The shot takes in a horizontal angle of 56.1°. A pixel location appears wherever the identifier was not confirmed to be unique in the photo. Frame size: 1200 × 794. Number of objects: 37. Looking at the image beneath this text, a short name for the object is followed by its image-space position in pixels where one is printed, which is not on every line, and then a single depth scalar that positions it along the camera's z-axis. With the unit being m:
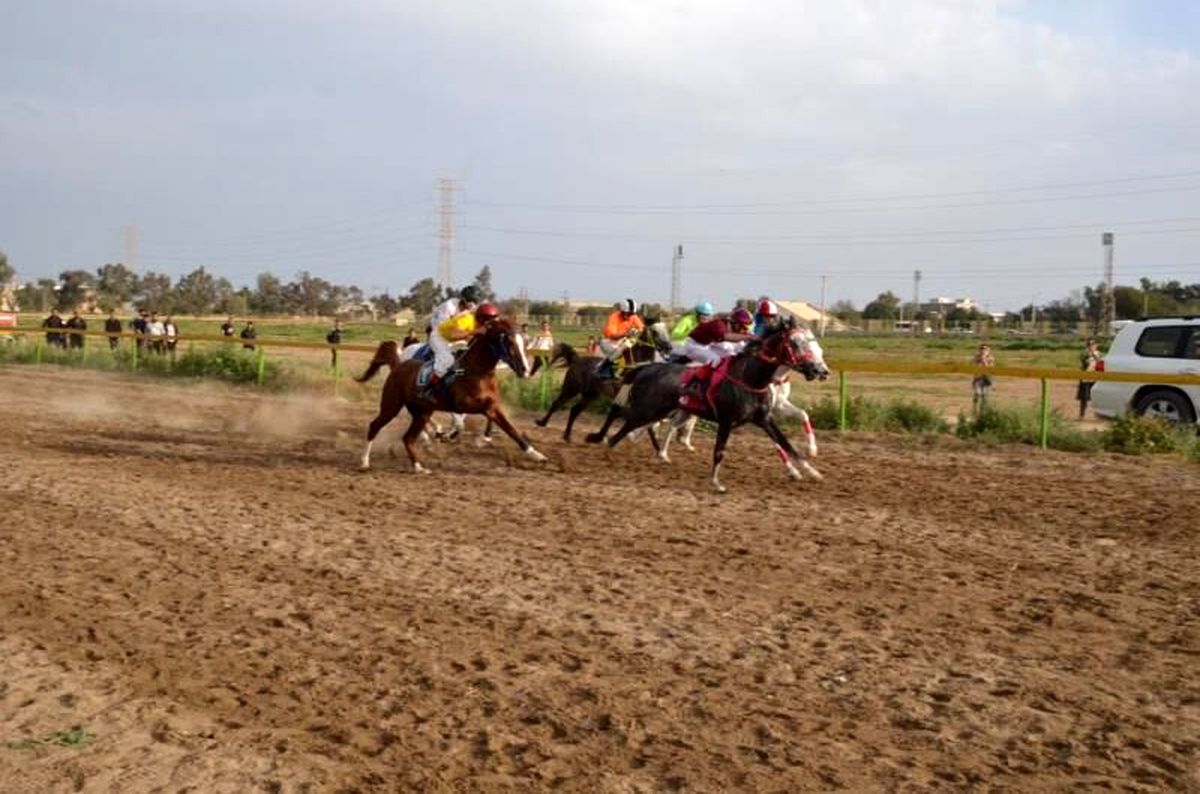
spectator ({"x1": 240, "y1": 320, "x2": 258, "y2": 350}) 33.56
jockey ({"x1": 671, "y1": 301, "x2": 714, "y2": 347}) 15.84
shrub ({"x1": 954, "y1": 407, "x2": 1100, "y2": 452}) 16.64
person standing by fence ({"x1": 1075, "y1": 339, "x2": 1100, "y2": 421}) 21.86
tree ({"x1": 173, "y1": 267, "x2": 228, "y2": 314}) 105.06
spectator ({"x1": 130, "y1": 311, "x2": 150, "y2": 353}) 32.20
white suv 17.22
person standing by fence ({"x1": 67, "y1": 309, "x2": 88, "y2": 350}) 34.84
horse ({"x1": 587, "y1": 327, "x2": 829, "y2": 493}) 13.02
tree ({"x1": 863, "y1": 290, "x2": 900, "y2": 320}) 102.56
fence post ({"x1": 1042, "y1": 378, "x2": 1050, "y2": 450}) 16.14
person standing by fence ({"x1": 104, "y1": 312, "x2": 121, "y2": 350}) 32.87
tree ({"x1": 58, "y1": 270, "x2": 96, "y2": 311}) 98.62
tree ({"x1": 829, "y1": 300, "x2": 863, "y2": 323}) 97.19
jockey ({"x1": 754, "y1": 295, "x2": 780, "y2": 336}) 13.82
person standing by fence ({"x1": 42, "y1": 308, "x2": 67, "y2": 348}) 35.19
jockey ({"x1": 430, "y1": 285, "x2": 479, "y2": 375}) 13.80
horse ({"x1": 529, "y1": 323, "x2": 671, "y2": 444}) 16.66
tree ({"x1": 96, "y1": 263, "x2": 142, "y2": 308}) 109.00
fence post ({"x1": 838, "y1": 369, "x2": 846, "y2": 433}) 18.08
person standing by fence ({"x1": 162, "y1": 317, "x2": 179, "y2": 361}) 29.31
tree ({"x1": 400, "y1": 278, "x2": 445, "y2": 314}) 89.00
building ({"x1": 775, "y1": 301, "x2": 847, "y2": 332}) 85.66
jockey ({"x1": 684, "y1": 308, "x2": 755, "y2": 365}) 14.71
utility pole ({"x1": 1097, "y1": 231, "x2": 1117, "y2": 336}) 66.56
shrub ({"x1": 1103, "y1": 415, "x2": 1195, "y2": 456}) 15.91
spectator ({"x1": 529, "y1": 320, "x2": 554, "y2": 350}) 24.53
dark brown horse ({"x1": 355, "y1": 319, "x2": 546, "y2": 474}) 13.23
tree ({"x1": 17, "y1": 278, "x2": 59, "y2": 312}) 102.74
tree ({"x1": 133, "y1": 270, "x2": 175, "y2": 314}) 104.25
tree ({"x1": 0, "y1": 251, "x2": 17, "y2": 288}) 105.50
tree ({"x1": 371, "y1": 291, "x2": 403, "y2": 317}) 105.06
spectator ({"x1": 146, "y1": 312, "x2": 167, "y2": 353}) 31.62
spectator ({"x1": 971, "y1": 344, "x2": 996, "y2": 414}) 18.70
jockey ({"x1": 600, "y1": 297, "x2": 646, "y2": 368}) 16.55
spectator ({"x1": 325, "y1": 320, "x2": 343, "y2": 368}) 31.50
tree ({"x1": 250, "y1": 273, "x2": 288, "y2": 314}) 109.62
